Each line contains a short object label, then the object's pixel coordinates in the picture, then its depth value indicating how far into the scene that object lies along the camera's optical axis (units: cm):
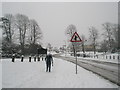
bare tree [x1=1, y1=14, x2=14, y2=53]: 2709
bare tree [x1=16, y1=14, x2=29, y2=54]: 3106
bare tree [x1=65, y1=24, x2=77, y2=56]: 3900
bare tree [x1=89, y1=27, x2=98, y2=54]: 3675
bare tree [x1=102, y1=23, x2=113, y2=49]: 3433
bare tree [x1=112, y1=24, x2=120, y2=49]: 3334
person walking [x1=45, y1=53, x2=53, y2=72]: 777
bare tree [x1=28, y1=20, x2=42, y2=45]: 3431
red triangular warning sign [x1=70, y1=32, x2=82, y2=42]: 699
